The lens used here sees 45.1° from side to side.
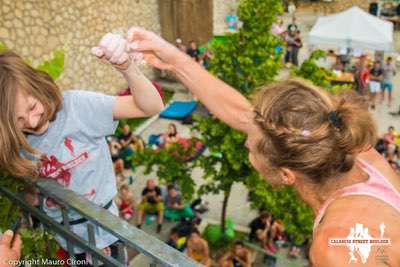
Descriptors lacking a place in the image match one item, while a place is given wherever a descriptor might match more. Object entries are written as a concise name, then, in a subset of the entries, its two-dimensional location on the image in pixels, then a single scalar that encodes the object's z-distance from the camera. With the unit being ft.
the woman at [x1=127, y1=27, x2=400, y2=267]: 4.32
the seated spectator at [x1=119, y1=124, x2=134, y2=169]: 31.76
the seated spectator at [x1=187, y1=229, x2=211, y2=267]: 22.43
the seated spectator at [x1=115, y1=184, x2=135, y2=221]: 27.08
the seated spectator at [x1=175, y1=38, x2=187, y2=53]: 44.67
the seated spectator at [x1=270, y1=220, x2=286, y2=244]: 25.32
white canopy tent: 40.11
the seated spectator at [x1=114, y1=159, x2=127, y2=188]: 29.78
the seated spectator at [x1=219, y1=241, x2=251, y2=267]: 22.72
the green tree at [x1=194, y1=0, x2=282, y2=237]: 18.16
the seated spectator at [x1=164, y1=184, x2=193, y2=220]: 26.84
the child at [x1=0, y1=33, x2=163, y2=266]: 5.90
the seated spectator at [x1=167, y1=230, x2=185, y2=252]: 23.27
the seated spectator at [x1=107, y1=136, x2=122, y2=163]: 30.75
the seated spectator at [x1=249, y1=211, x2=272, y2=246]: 25.27
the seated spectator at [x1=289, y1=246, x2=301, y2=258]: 24.81
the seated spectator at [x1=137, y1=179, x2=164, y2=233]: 26.40
